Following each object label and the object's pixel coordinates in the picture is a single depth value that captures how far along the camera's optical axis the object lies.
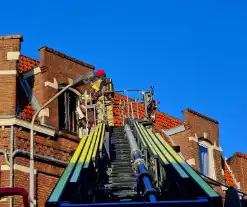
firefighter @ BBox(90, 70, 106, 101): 27.67
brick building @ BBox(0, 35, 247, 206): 23.02
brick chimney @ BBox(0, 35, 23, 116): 23.89
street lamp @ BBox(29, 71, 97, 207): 19.84
